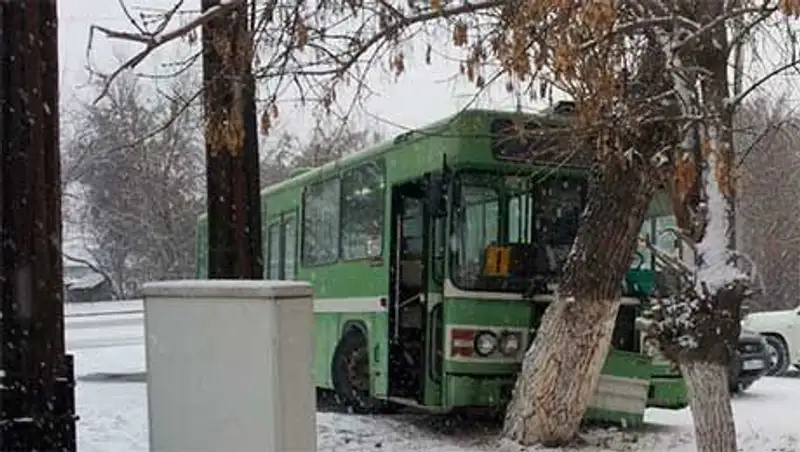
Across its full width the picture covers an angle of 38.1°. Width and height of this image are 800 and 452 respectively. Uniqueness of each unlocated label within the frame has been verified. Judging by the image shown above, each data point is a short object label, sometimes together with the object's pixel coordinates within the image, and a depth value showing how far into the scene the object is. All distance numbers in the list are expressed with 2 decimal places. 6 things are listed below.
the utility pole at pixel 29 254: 4.68
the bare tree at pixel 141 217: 32.59
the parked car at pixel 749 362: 15.33
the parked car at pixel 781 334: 18.84
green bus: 10.68
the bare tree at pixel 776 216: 11.03
